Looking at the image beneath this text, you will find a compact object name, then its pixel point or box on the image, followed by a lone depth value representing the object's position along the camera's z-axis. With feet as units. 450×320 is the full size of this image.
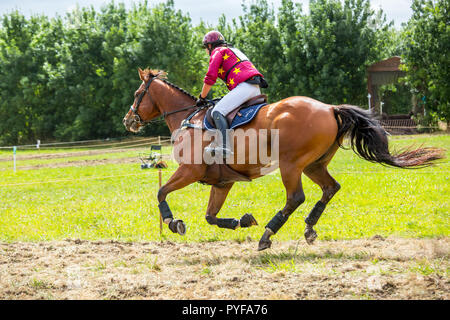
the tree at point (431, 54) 95.55
